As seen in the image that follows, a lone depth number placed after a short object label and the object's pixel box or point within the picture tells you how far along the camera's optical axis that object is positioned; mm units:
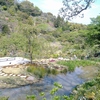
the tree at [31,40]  8497
